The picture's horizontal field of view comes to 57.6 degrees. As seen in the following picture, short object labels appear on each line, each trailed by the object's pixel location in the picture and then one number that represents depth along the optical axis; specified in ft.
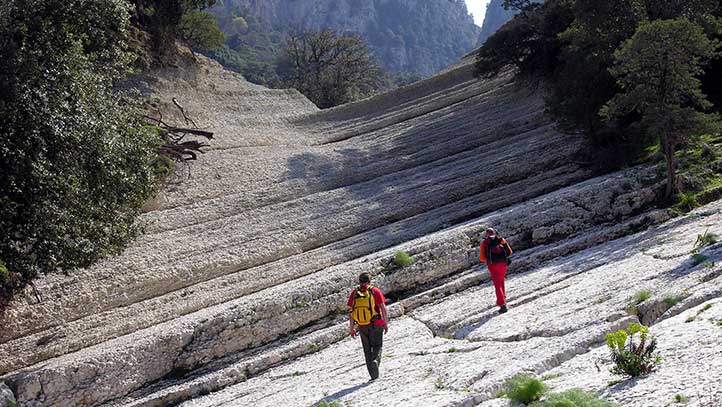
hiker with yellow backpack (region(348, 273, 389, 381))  34.32
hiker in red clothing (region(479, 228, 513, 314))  43.32
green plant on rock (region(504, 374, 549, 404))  24.94
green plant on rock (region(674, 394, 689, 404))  21.07
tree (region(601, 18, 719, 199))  59.31
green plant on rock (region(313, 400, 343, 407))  30.25
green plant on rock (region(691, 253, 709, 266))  40.15
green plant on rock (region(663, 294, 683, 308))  33.50
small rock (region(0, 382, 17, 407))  42.70
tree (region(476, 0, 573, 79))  110.73
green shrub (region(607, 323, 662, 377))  24.18
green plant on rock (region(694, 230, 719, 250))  43.75
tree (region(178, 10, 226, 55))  139.52
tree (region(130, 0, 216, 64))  108.06
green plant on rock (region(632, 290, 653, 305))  35.17
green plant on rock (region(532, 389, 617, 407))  22.00
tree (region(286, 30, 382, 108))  186.91
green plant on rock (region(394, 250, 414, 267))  57.93
